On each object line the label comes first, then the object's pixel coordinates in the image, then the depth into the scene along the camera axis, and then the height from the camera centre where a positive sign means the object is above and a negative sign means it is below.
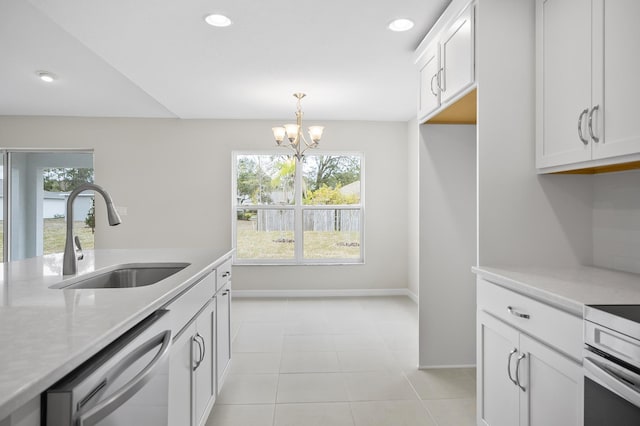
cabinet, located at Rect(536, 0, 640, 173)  1.48 +0.54
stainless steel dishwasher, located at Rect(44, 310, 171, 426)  0.76 -0.40
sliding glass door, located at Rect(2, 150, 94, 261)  5.29 +0.18
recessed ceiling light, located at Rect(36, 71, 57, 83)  3.71 +1.29
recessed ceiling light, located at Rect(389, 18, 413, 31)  2.54 +1.23
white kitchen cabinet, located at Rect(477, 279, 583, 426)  1.34 -0.60
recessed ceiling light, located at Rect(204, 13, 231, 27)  2.48 +1.22
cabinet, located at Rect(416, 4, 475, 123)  2.13 +0.90
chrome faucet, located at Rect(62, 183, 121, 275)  1.70 -0.12
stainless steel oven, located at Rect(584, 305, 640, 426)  1.04 -0.43
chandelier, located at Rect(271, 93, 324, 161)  3.77 +0.77
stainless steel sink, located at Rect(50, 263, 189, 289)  2.07 -0.34
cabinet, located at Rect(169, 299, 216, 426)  1.51 -0.71
